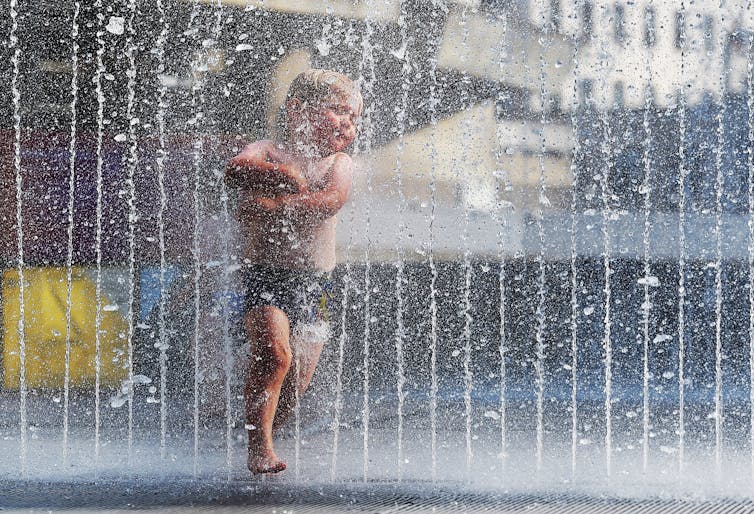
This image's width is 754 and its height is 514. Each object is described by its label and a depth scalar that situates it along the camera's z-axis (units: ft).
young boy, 20.39
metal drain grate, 17.16
